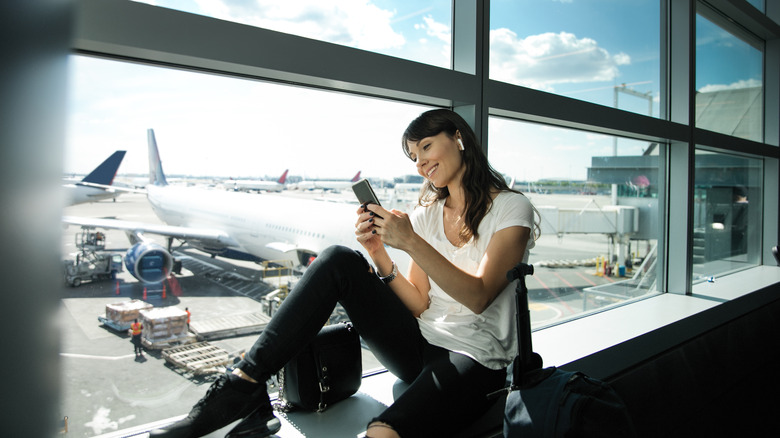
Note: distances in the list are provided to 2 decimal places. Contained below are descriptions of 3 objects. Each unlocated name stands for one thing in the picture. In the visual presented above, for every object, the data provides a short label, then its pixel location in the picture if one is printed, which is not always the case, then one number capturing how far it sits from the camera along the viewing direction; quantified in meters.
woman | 1.14
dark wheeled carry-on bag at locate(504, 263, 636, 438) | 1.02
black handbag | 1.37
